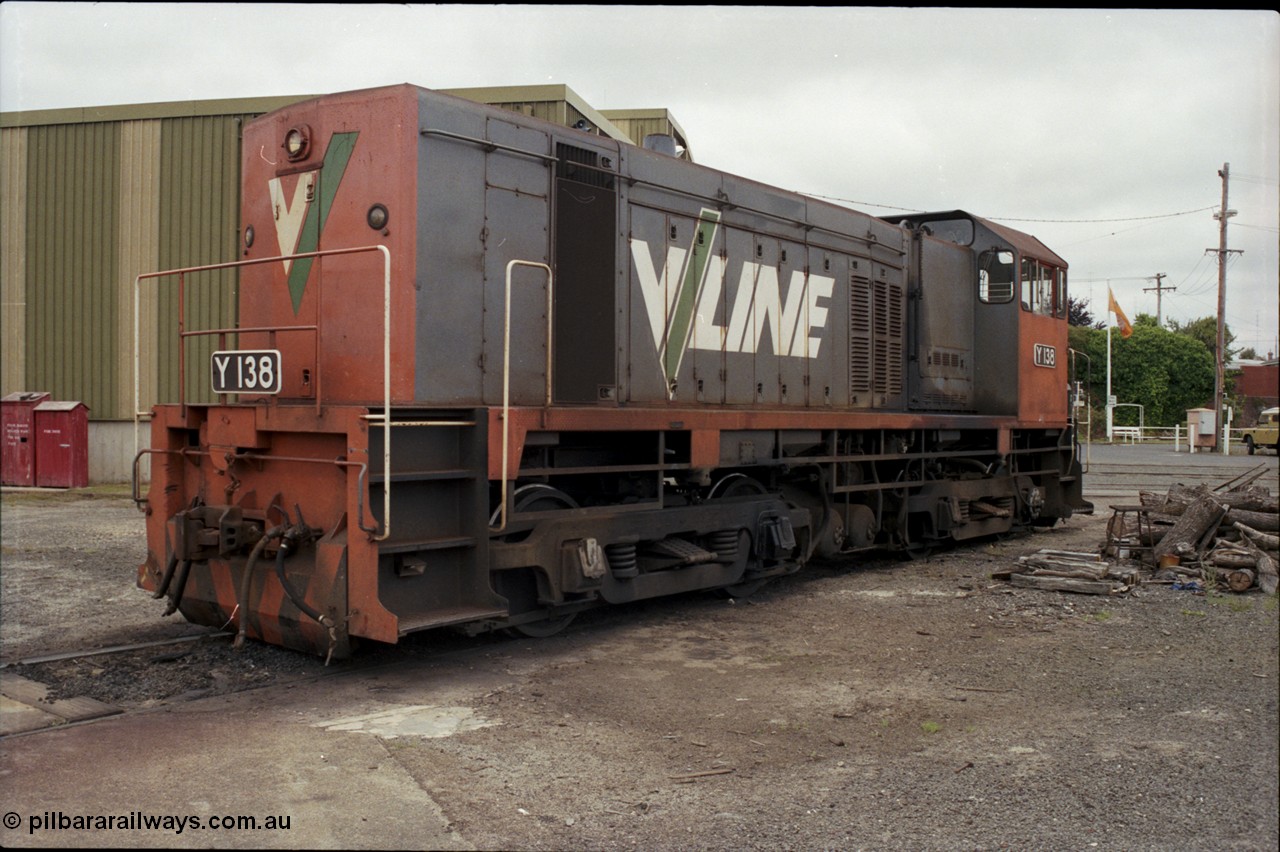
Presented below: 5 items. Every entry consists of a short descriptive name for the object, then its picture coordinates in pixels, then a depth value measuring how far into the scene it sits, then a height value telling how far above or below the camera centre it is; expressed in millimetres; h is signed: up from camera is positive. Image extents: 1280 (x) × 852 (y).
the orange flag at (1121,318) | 36500 +3628
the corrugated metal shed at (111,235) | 18031 +3327
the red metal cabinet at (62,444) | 17969 -492
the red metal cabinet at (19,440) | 18188 -437
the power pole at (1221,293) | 25914 +3904
